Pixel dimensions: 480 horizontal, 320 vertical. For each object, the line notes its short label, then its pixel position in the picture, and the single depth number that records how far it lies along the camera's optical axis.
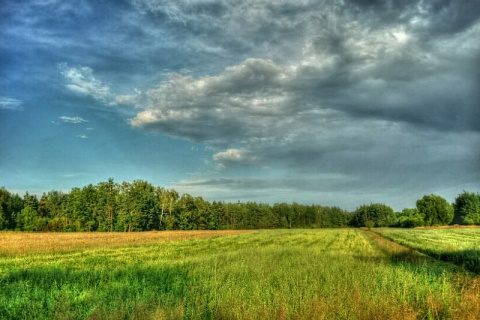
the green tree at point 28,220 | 94.44
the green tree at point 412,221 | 125.44
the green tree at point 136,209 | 94.09
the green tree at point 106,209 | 97.38
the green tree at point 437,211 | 132.75
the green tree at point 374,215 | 161.77
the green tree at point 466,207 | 135.55
